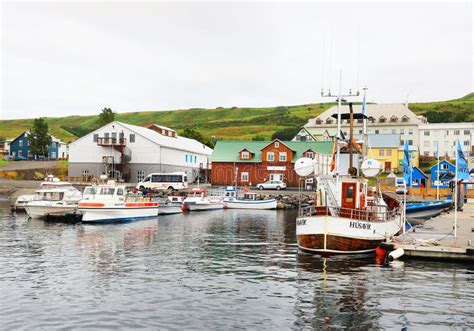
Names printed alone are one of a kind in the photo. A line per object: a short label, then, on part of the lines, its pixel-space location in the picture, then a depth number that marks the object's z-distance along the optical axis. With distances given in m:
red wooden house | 85.81
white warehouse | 85.69
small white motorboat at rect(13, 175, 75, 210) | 53.66
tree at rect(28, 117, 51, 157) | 115.06
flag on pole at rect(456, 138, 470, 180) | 31.94
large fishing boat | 27.88
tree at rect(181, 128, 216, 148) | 133.62
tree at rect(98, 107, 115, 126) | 122.43
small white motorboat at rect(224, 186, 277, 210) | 67.88
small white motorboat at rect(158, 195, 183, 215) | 58.50
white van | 77.31
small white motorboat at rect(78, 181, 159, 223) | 45.91
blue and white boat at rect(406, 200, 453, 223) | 53.44
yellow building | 108.06
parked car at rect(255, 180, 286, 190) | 82.38
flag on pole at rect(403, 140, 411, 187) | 42.84
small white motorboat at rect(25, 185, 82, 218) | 47.78
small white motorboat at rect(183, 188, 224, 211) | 64.25
